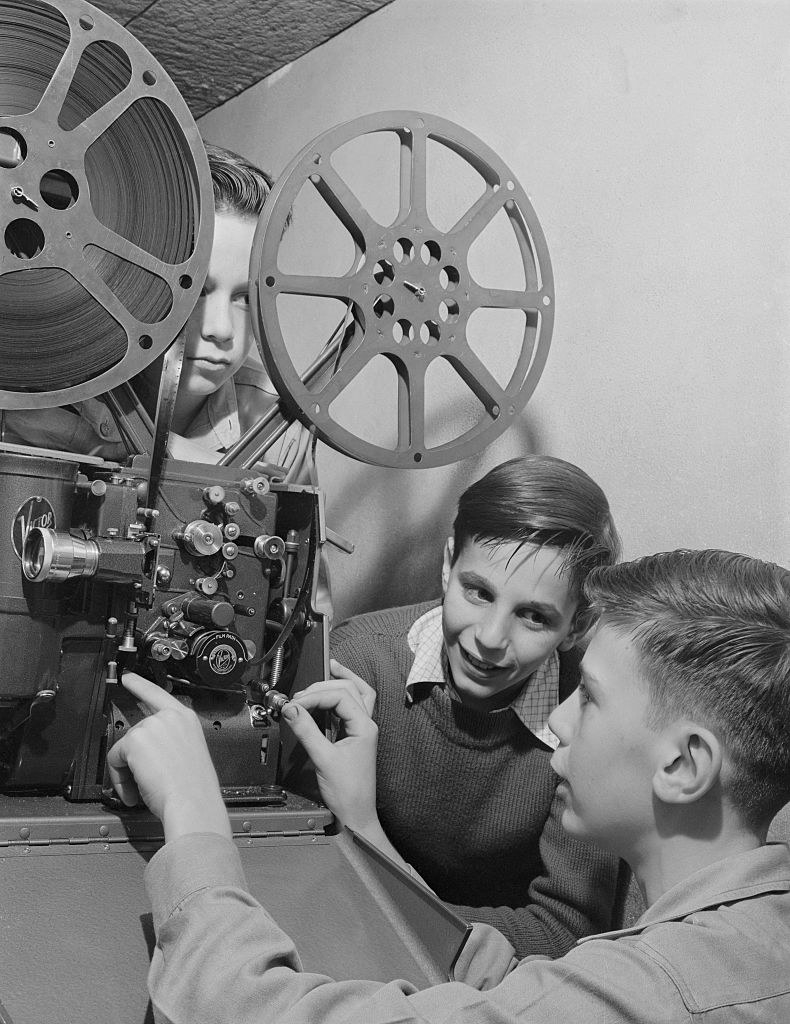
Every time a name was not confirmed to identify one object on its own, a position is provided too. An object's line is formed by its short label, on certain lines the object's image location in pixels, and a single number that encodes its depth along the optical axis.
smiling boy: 1.45
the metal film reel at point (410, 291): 1.36
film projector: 1.06
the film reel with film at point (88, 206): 1.16
